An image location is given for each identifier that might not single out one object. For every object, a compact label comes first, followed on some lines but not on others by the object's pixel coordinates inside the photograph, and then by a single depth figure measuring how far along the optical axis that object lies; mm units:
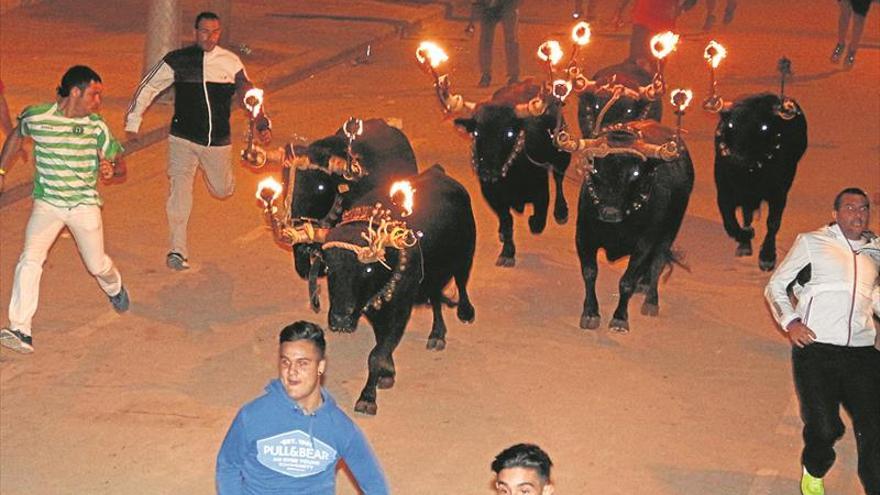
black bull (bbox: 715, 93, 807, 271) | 14352
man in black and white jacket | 13672
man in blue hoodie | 6898
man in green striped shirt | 11555
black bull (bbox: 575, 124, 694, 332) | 12430
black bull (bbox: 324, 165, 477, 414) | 10570
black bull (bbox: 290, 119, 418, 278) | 12445
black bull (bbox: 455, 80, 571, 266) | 14039
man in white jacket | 9125
